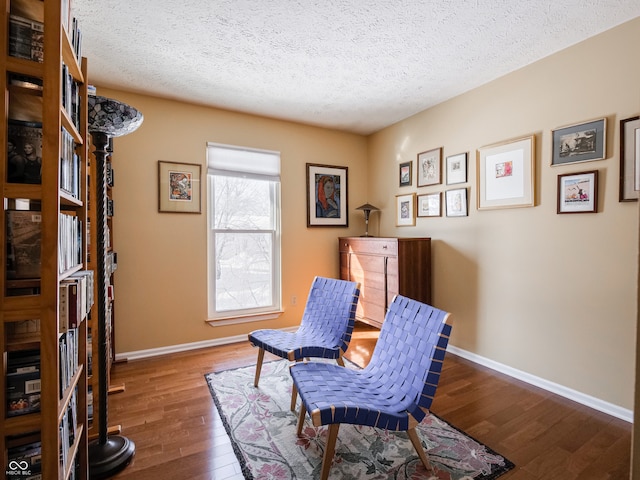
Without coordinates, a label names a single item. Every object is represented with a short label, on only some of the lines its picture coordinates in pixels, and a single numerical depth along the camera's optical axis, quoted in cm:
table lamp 392
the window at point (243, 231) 335
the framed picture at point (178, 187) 307
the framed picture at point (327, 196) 386
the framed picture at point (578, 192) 209
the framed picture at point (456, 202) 296
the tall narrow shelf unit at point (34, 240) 90
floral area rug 151
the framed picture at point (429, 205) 324
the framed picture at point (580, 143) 207
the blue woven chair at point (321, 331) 210
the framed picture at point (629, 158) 191
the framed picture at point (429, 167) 321
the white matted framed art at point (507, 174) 246
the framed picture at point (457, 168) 296
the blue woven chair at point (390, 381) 136
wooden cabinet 304
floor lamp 153
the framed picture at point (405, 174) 358
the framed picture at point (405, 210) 354
